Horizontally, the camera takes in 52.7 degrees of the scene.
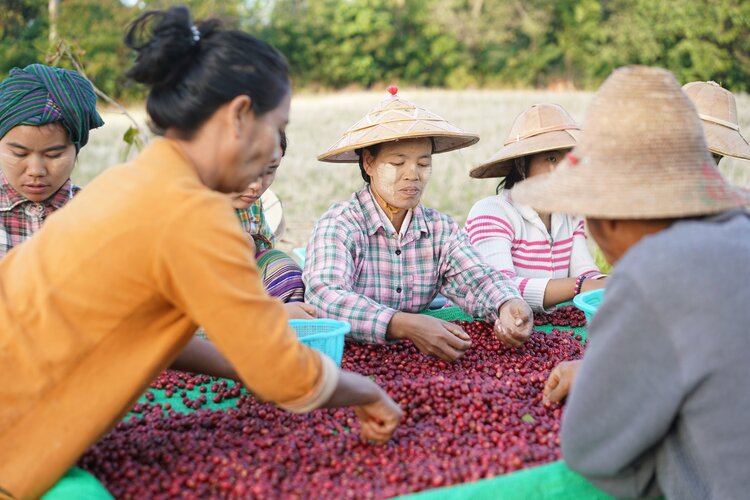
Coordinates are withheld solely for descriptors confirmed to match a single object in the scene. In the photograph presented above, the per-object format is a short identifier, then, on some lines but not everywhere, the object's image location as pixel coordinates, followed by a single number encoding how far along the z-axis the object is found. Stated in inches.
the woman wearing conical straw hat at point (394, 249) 130.0
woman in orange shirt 70.9
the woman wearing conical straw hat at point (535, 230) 155.6
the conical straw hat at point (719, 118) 162.6
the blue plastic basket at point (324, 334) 105.4
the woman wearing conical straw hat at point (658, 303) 68.0
